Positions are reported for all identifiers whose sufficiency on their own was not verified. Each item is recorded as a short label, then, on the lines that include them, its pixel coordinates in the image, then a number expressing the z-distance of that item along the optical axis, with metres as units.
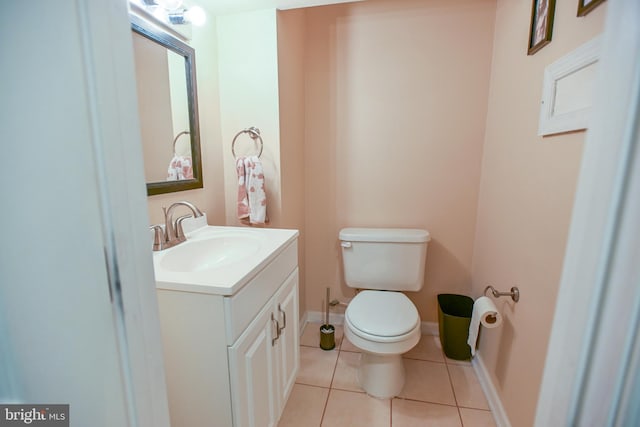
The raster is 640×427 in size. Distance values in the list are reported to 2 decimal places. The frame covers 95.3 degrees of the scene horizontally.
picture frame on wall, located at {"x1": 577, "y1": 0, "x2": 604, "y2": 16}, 0.81
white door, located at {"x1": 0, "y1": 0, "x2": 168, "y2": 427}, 0.34
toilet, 1.39
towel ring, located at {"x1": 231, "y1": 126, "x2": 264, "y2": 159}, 1.55
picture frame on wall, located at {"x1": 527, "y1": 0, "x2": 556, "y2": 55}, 1.05
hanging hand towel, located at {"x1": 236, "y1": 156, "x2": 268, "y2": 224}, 1.50
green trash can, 1.74
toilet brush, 1.88
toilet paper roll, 1.35
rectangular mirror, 1.14
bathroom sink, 1.13
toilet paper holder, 1.24
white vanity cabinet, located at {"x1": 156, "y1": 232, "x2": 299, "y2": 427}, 0.84
